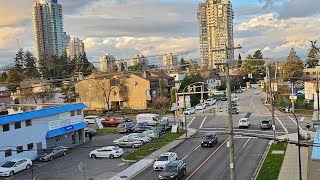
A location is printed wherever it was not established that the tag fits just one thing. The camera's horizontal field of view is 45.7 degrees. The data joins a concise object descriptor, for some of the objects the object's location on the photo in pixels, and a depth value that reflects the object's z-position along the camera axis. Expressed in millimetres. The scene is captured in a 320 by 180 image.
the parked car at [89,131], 52216
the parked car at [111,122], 63719
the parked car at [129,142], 43994
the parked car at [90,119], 63703
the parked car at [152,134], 48378
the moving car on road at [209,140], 41438
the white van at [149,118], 61159
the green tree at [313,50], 123375
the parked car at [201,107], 78512
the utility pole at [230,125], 18359
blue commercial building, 37688
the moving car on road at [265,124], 51594
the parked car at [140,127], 54062
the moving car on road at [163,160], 32812
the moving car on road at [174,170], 27947
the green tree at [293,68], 102688
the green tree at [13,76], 108756
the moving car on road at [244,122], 53419
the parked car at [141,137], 45344
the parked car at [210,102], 86500
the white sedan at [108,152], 39062
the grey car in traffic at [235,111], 69606
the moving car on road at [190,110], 73512
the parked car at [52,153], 39000
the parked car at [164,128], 53169
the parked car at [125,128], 54594
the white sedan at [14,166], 33719
